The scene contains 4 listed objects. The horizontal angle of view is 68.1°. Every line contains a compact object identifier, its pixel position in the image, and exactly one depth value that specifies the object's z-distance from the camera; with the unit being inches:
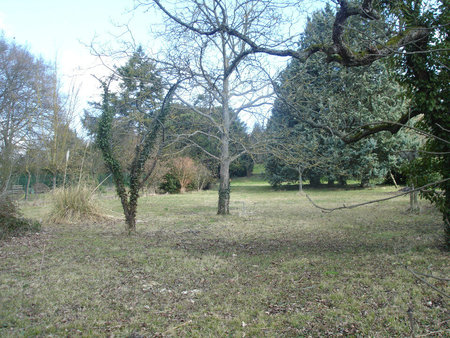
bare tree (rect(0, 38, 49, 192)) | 663.8
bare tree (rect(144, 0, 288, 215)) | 289.3
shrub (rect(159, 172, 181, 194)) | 999.6
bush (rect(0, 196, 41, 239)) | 292.5
